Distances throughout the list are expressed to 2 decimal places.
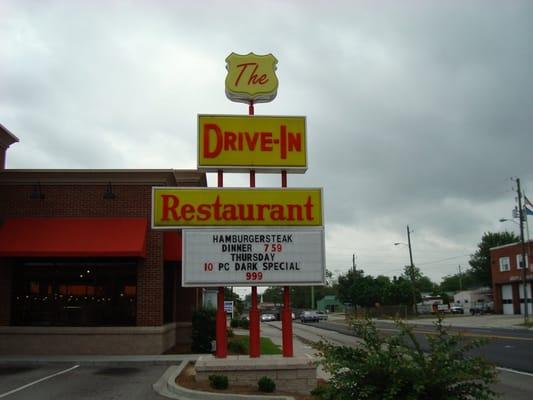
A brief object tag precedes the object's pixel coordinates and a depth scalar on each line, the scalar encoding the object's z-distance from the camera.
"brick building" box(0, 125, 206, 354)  19.77
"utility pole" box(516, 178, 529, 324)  46.67
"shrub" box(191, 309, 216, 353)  20.25
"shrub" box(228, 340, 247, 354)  20.78
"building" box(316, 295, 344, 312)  123.88
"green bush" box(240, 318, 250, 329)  41.83
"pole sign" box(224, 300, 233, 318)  44.31
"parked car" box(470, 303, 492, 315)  73.47
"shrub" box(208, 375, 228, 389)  11.90
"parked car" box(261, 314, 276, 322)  71.56
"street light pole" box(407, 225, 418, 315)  62.76
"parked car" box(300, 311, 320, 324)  64.50
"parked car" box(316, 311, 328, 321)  67.67
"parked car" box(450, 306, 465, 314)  81.84
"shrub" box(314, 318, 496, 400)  7.24
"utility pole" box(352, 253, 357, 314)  81.88
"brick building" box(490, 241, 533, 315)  58.95
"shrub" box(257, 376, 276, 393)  11.74
